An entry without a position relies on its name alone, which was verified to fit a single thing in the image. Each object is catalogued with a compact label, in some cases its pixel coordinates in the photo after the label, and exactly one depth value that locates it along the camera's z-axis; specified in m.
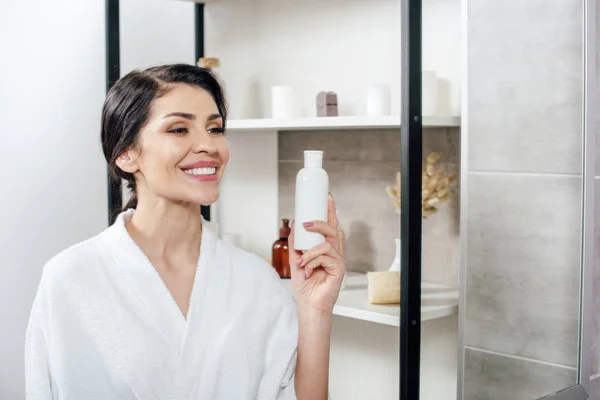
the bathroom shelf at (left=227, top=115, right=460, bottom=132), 1.37
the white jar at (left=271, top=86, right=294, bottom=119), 1.95
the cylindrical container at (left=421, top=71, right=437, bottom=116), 1.39
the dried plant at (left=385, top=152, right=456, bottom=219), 1.38
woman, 1.15
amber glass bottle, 1.99
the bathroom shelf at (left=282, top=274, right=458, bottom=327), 1.39
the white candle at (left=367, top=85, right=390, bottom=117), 1.74
